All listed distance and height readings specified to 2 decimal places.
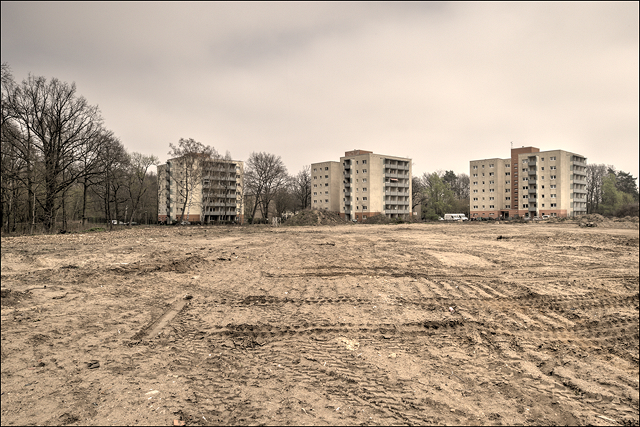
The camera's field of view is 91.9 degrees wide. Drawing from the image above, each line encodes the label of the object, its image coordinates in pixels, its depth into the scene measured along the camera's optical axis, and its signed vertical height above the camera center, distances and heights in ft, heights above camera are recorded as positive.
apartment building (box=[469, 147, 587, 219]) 237.86 +22.48
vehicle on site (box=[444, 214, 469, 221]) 244.94 -3.93
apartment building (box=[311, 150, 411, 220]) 244.63 +22.58
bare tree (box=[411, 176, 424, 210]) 287.07 +17.43
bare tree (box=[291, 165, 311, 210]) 268.97 +20.25
